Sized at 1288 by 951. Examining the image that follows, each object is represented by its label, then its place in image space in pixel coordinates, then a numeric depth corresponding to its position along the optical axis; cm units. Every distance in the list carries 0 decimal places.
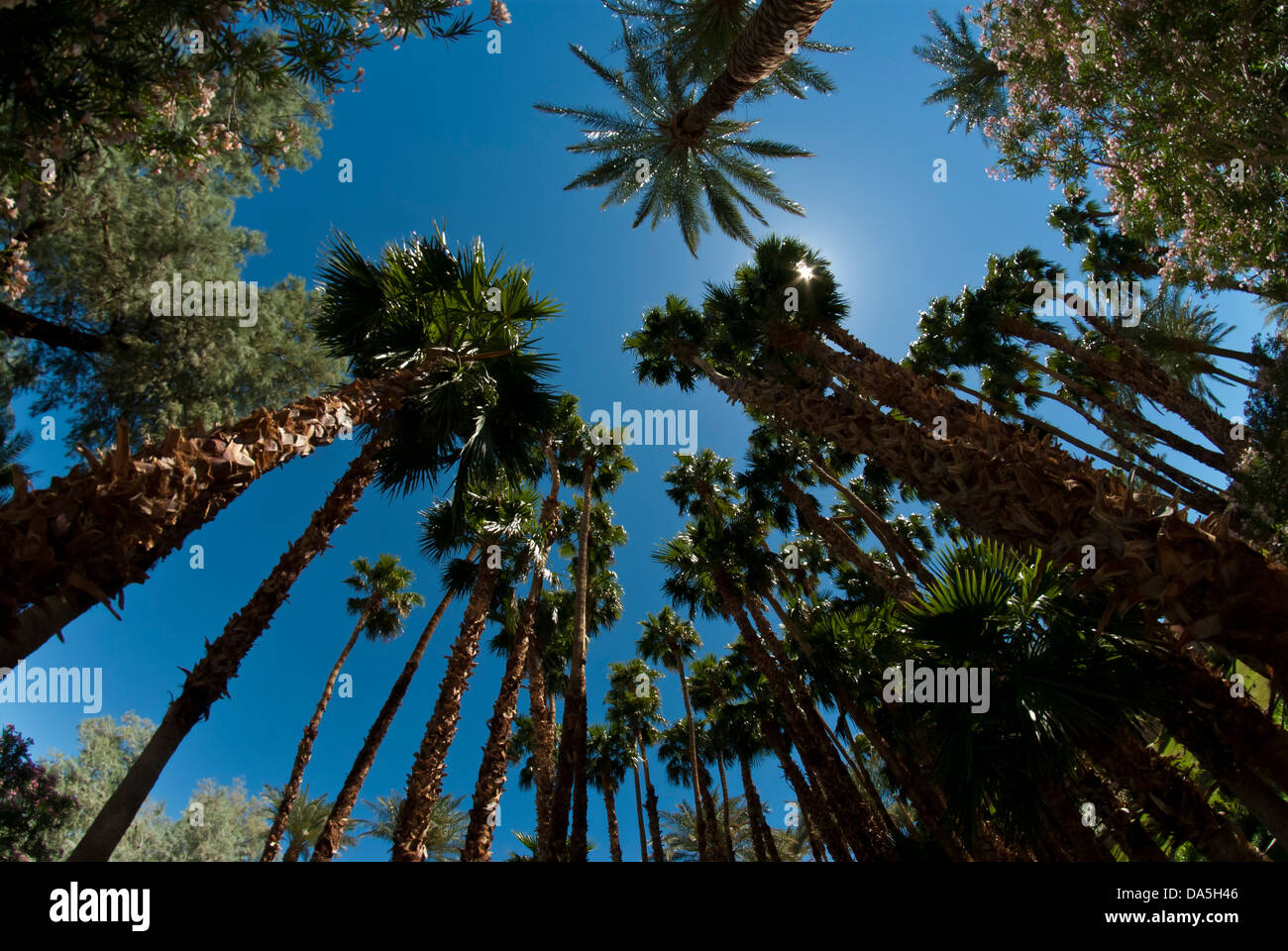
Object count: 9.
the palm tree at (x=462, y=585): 730
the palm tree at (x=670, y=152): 1366
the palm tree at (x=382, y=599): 1928
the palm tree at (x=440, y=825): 2370
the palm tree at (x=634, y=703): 2017
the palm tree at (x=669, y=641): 1925
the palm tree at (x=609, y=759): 2089
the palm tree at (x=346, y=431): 294
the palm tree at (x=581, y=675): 839
